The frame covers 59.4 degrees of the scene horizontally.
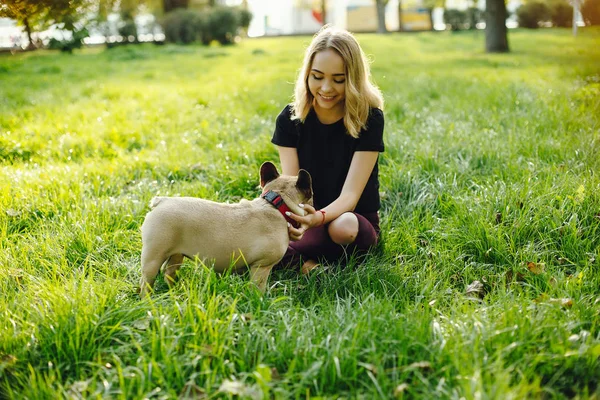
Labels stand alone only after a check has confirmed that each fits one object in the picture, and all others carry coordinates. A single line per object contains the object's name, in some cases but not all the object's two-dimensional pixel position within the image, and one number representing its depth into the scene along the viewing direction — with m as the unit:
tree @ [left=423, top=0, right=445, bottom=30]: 29.29
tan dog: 2.84
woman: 3.60
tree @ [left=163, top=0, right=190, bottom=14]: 31.27
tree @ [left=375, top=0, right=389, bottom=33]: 35.31
